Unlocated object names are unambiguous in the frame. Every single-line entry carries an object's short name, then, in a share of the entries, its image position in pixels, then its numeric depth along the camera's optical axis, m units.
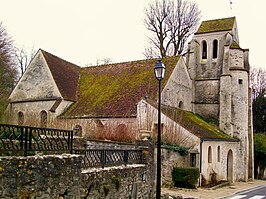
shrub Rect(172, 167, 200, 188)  20.94
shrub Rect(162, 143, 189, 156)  21.69
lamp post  11.15
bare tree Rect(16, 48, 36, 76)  44.43
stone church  24.06
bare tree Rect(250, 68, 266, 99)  50.32
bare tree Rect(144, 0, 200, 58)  38.38
